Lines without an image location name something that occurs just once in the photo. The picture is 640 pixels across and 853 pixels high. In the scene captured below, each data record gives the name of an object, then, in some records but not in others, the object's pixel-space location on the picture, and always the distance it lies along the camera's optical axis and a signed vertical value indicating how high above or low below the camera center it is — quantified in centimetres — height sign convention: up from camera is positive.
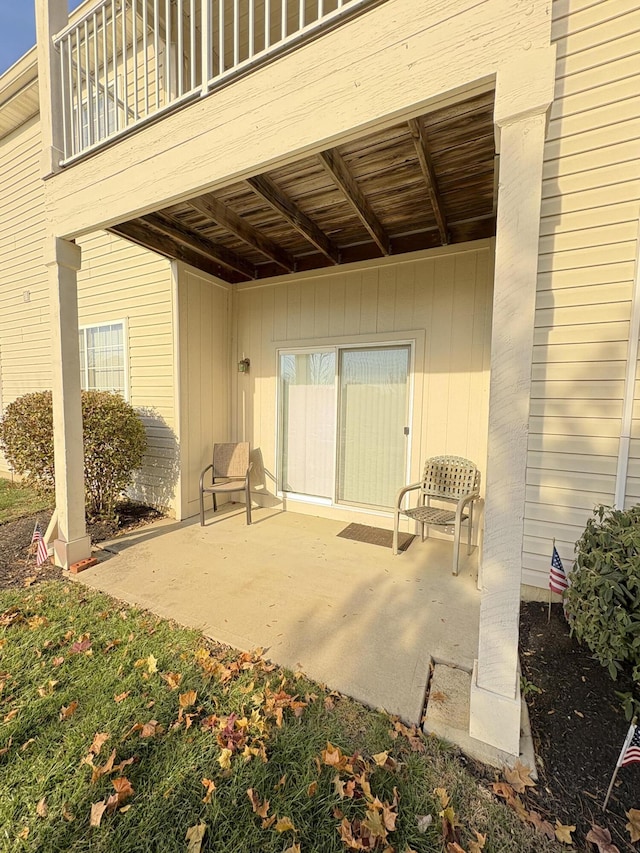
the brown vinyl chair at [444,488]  323 -87
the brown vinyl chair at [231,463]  451 -87
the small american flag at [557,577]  206 -102
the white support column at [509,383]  135 +6
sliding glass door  399 -33
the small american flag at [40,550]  303 -134
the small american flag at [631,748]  118 -114
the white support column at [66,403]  288 -9
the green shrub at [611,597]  147 -86
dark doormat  364 -148
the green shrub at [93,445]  385 -59
